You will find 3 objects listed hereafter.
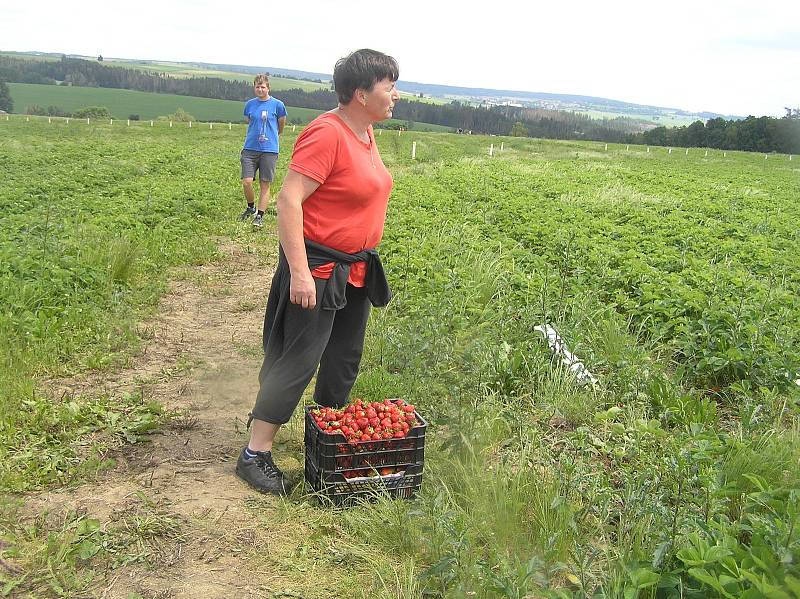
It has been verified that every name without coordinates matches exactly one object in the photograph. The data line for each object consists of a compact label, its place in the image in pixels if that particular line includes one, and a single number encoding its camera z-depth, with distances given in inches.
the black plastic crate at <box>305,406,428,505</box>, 146.3
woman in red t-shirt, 143.6
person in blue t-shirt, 432.5
